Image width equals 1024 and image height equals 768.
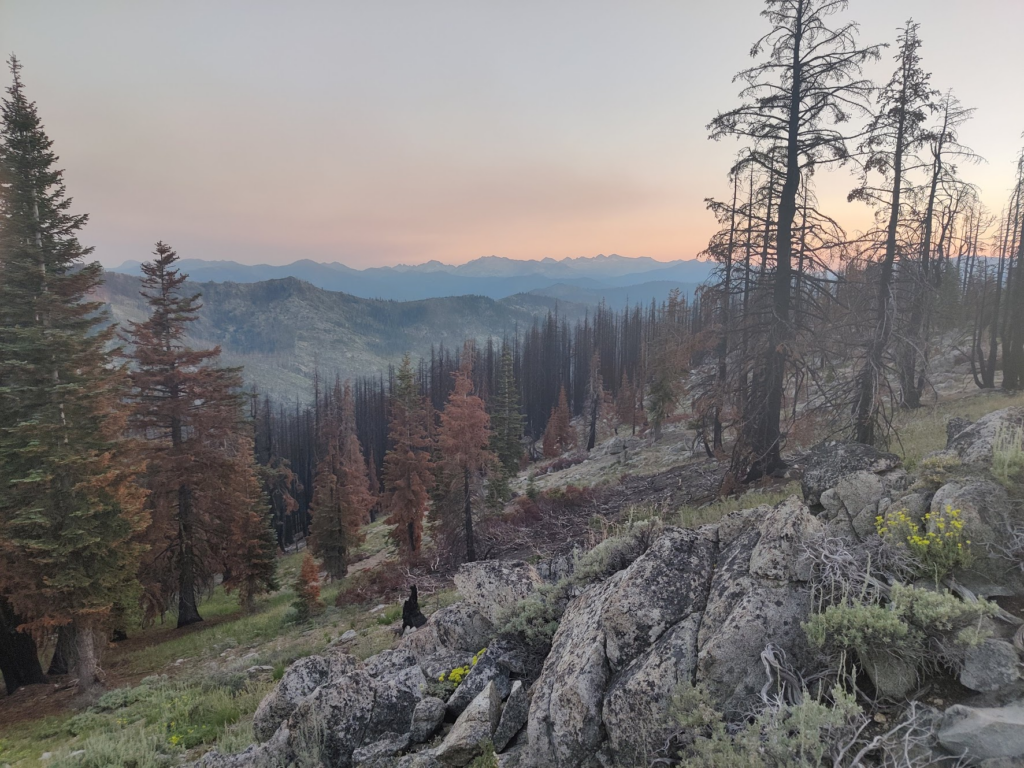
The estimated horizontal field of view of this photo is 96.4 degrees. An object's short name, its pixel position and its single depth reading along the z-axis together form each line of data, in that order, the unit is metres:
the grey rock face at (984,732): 2.30
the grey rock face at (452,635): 6.32
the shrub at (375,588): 17.39
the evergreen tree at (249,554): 21.86
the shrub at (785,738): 2.57
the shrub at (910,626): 2.90
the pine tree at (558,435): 53.69
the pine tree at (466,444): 21.20
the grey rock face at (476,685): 4.88
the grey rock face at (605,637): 3.71
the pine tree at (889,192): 10.76
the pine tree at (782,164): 10.73
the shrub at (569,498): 20.41
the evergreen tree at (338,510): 27.75
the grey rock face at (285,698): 5.90
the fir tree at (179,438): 18.41
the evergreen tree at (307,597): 17.50
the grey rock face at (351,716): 4.93
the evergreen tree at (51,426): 11.70
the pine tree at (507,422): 46.56
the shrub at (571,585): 5.48
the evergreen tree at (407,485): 27.56
